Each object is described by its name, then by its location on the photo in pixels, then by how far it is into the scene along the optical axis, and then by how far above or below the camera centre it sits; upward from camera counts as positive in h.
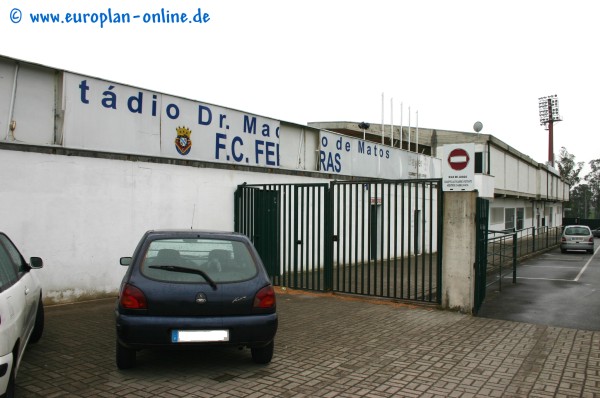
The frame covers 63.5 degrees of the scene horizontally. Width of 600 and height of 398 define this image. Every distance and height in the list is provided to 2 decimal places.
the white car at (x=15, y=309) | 3.59 -0.94
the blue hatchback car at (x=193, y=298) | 4.62 -0.90
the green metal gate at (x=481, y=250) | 8.49 -0.78
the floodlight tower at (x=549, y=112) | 71.62 +14.53
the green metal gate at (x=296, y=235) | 9.27 -0.63
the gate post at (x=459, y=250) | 8.36 -0.73
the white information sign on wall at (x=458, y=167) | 8.30 +0.71
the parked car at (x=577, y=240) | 26.48 -1.69
